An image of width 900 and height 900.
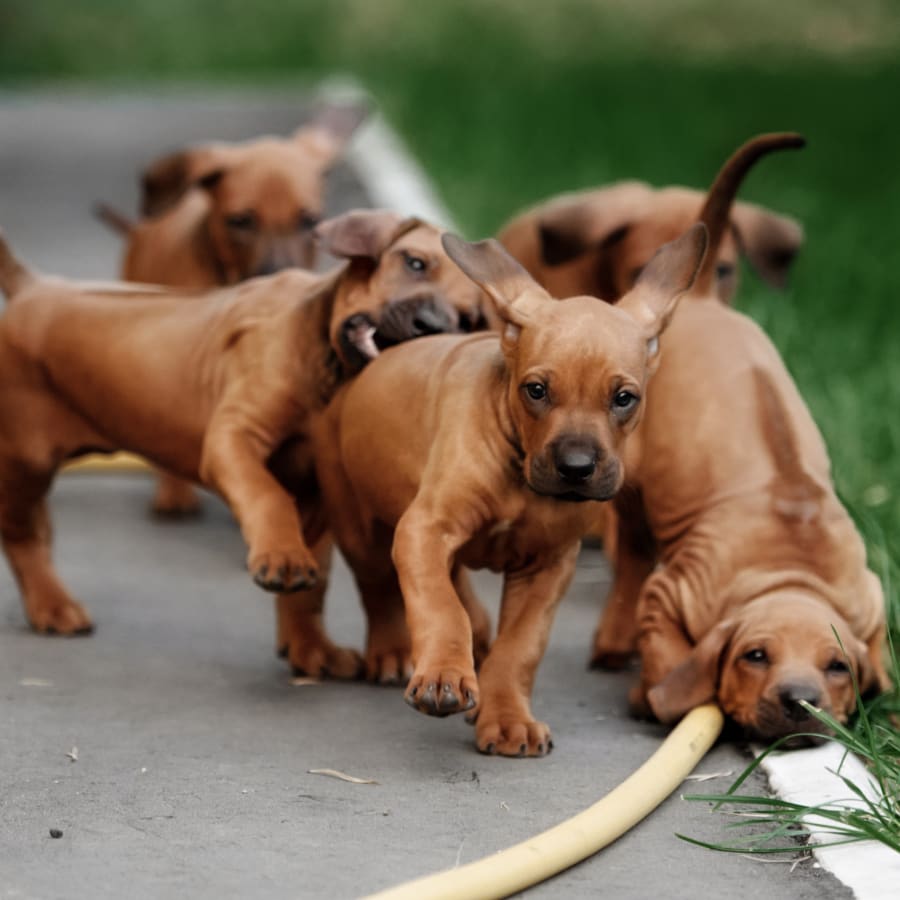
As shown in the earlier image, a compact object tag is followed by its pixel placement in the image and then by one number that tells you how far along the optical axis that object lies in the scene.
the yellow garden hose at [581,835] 7.71
